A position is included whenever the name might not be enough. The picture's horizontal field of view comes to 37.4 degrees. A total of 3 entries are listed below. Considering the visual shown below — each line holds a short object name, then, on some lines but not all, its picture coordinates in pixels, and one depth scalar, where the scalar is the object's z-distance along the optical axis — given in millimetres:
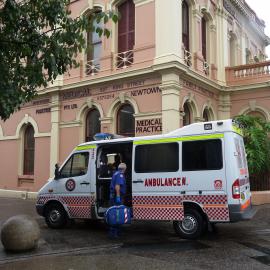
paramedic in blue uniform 9155
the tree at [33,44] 6738
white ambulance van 8523
